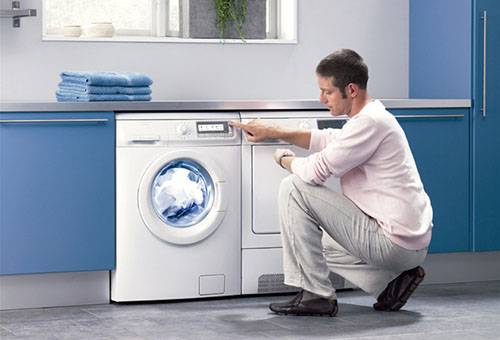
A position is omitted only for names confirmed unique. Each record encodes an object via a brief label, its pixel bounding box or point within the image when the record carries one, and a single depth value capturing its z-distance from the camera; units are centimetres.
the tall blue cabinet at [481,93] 493
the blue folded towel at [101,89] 435
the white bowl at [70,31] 493
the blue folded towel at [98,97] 435
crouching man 397
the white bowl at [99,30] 493
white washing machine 435
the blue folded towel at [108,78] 435
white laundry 445
